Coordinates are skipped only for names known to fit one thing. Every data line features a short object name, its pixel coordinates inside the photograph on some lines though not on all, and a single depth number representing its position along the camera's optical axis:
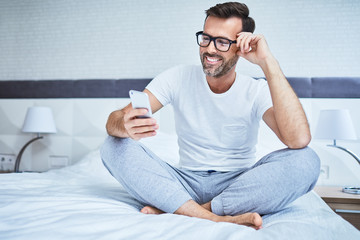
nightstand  1.93
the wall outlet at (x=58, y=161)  2.93
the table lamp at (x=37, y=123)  2.73
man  1.11
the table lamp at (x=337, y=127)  2.14
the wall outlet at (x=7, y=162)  3.04
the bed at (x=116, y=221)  0.82
